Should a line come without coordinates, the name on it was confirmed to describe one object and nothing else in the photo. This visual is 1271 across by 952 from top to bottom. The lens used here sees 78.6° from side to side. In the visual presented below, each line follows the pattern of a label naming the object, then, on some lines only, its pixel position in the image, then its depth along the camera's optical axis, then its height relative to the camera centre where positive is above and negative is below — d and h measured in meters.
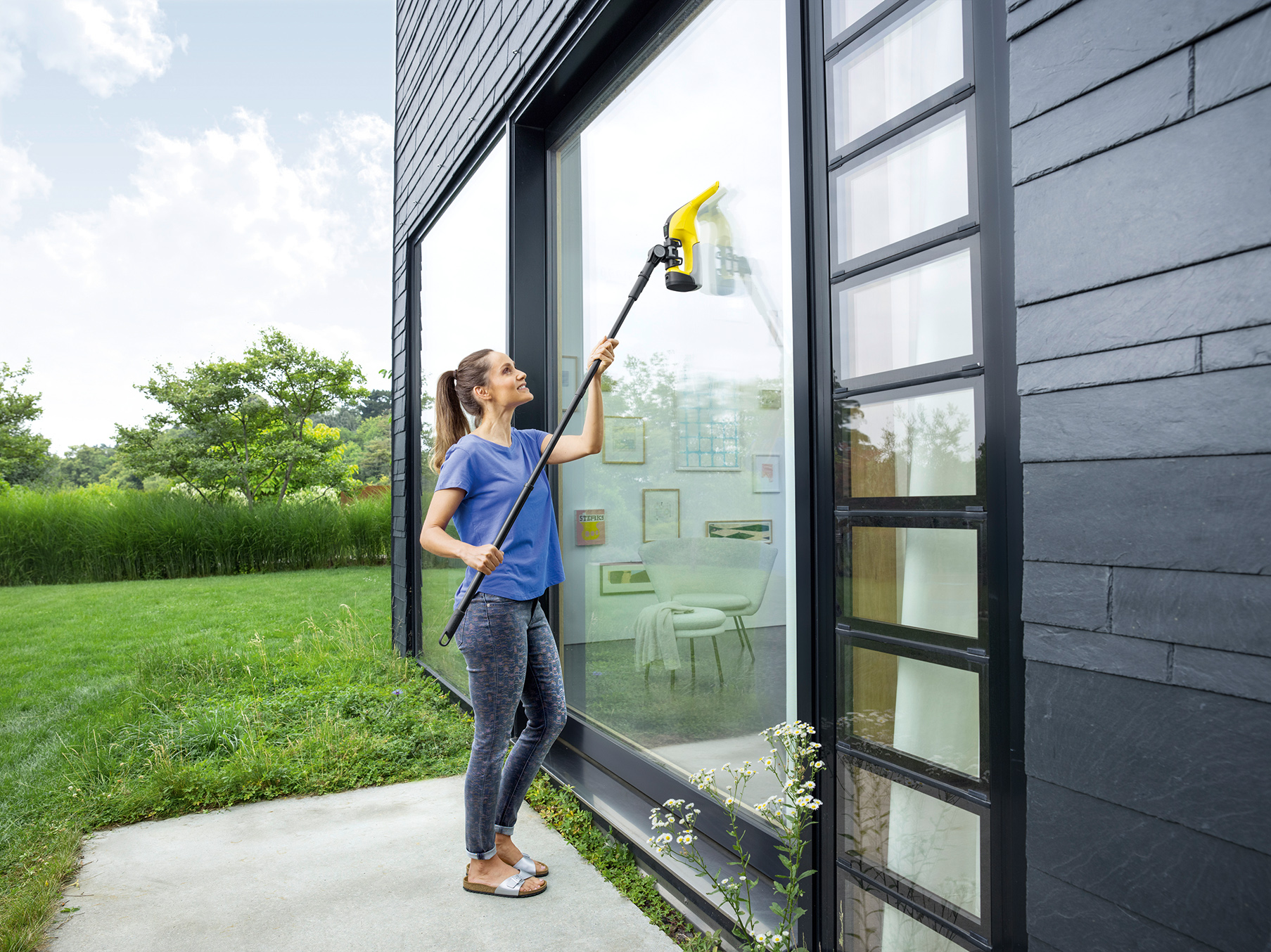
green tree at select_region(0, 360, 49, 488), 19.67 +1.69
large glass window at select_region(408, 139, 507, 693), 3.85 +1.06
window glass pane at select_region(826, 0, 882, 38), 1.71 +1.06
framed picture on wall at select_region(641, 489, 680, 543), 2.58 -0.10
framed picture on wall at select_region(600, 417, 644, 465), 2.78 +0.16
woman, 2.24 -0.33
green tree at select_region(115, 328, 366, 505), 18.41 +1.49
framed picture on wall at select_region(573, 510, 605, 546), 3.10 -0.18
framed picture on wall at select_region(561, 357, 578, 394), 3.34 +0.48
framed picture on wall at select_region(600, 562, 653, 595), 2.82 -0.36
